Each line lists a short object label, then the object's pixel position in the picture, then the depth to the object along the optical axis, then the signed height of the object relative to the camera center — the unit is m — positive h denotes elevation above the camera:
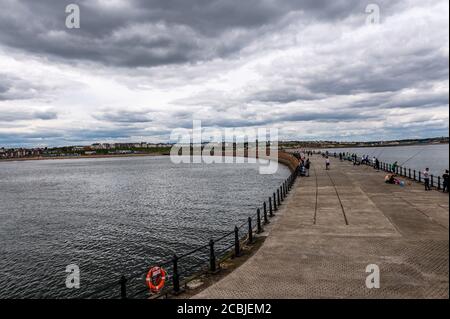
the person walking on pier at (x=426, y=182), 25.02 -2.52
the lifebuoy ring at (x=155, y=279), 9.45 -3.67
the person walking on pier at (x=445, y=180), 23.39 -2.23
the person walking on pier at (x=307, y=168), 40.76 -2.52
